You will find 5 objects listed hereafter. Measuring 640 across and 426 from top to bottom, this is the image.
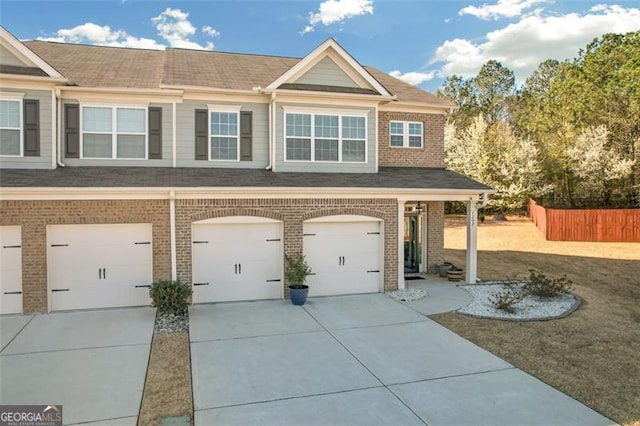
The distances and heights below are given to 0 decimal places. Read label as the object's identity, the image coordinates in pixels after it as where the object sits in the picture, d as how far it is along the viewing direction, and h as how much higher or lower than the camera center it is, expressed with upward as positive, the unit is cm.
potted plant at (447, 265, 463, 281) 1492 -227
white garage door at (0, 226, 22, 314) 1077 -150
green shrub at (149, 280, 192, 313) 1080 -216
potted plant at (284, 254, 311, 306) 1188 -189
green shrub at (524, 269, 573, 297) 1267 -233
